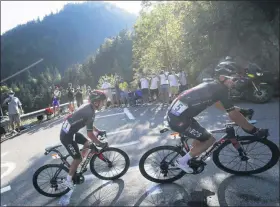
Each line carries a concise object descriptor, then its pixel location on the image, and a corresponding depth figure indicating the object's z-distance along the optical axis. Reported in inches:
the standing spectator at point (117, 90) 690.5
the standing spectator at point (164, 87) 533.2
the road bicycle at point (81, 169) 232.2
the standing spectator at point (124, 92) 689.1
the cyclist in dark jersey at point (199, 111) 184.5
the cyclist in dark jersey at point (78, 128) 212.7
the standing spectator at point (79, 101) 363.7
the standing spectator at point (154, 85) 583.2
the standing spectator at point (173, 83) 517.0
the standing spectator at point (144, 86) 641.6
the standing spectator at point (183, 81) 566.0
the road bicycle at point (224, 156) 202.8
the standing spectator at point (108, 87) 658.2
